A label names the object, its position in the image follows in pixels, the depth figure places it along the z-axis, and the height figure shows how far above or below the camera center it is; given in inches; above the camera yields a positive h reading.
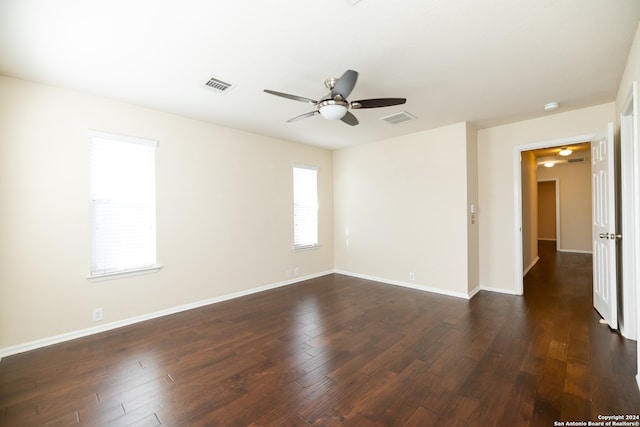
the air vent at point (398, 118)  153.3 +55.5
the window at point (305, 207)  217.6 +5.8
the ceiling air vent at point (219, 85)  114.4 +55.8
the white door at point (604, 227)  117.8 -7.6
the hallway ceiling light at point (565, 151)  235.4 +53.1
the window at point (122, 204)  127.6 +5.8
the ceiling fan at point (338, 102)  93.3 +40.2
